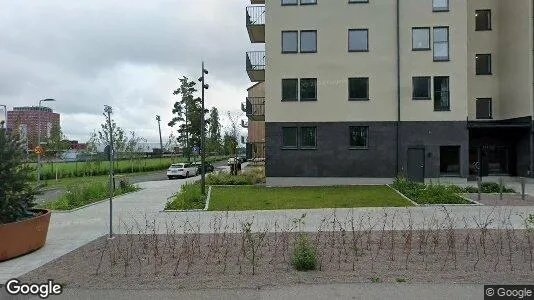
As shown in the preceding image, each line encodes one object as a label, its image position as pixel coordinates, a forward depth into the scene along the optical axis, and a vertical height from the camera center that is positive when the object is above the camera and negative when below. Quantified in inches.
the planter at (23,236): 331.6 -69.9
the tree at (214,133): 2576.3 +109.7
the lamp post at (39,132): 1283.2 +67.3
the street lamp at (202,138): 812.0 +22.4
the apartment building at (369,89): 1010.1 +144.2
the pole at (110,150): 408.8 +0.1
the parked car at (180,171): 1558.6 -77.9
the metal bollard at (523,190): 716.9 -72.8
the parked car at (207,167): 1805.5 -76.8
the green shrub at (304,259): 284.4 -74.7
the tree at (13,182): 343.3 -25.3
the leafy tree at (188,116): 2314.2 +188.6
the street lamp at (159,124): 3193.2 +198.7
